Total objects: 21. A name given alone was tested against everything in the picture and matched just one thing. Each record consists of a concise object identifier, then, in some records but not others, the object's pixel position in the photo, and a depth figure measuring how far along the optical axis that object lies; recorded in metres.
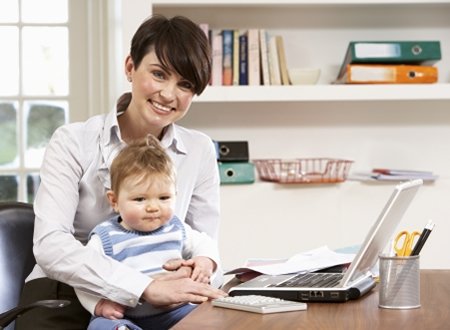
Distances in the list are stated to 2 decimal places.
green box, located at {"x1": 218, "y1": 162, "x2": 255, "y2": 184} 3.69
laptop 1.62
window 4.23
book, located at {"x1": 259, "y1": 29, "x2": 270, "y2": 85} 3.75
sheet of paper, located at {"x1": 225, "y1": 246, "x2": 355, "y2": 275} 1.98
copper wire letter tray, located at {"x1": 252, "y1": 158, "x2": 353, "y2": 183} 3.72
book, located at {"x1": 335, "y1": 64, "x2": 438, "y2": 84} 3.74
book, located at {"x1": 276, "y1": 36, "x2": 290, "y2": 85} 3.78
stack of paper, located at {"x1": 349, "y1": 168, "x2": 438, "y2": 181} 3.73
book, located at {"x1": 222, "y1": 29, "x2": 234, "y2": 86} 3.75
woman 1.95
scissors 1.67
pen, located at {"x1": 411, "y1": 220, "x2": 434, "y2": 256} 1.62
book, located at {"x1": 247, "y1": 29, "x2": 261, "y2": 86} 3.74
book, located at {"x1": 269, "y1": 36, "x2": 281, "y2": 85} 3.76
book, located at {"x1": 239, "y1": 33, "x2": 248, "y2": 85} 3.75
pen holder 1.58
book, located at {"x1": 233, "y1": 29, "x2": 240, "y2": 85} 3.74
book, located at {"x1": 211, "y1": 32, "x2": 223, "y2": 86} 3.73
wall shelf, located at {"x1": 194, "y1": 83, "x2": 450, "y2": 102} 3.69
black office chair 2.08
